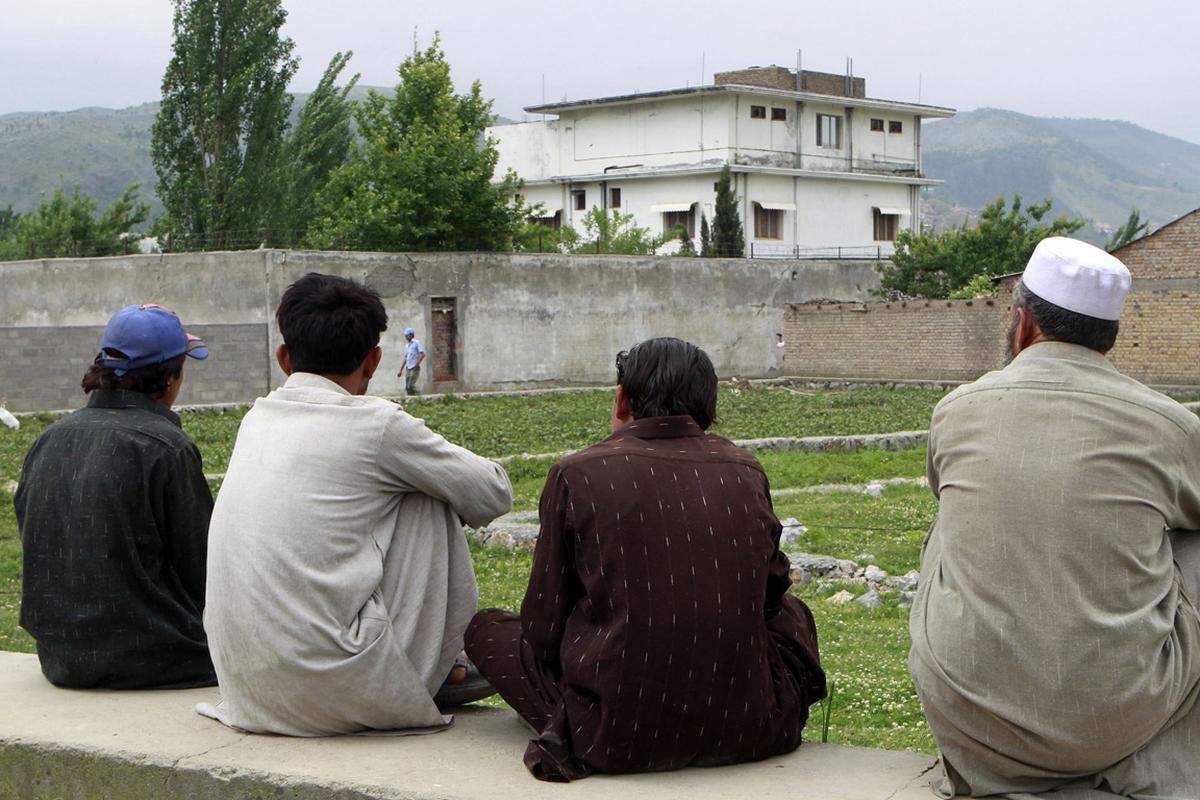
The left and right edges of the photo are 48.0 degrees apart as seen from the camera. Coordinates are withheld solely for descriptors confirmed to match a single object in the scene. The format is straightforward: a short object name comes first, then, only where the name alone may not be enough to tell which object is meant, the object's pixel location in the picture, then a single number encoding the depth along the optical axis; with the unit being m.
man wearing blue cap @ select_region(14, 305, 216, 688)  4.11
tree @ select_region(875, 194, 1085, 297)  39.41
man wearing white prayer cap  2.91
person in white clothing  3.60
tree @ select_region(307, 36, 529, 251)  34.84
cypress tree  47.12
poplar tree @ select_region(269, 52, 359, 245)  43.12
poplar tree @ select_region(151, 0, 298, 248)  36.91
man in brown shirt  3.26
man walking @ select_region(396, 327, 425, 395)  28.19
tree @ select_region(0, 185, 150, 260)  48.31
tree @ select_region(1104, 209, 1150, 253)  53.44
